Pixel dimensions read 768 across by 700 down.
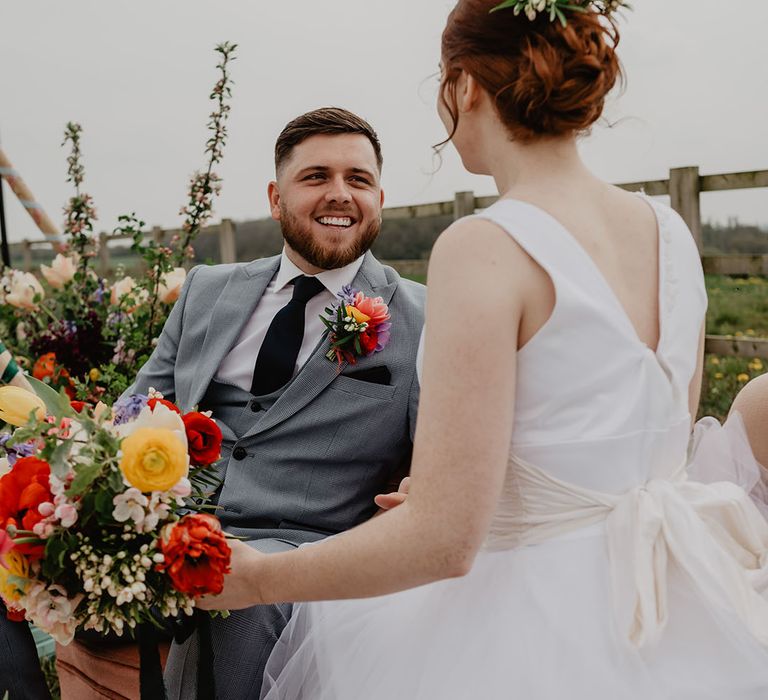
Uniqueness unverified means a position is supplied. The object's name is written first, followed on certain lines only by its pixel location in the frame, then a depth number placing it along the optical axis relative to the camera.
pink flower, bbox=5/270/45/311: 3.61
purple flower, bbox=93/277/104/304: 3.69
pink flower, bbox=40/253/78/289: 3.64
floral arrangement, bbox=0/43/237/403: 3.40
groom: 2.43
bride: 1.28
